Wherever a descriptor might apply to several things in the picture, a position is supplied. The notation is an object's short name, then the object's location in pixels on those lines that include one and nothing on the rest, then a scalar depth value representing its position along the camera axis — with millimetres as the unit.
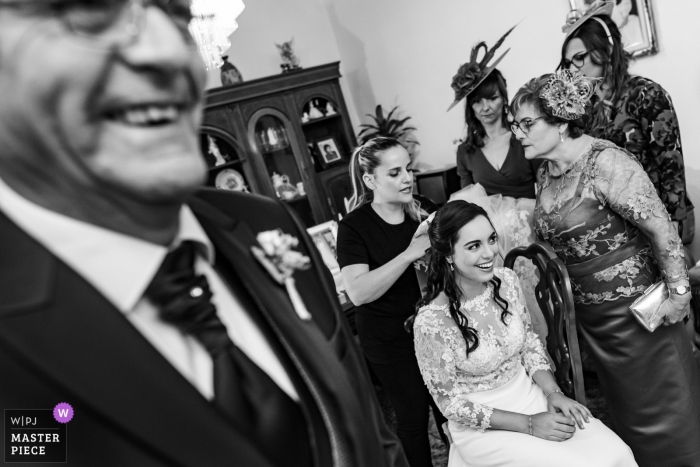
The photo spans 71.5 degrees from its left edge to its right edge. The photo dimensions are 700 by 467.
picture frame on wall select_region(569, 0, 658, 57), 2699
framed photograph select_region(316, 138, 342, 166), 4637
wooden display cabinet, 4102
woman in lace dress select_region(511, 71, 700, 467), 1658
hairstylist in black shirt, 1852
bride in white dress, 1547
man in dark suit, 306
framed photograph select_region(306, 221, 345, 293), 2820
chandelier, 1924
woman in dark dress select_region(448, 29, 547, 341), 2109
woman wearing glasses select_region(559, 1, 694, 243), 2018
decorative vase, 4148
